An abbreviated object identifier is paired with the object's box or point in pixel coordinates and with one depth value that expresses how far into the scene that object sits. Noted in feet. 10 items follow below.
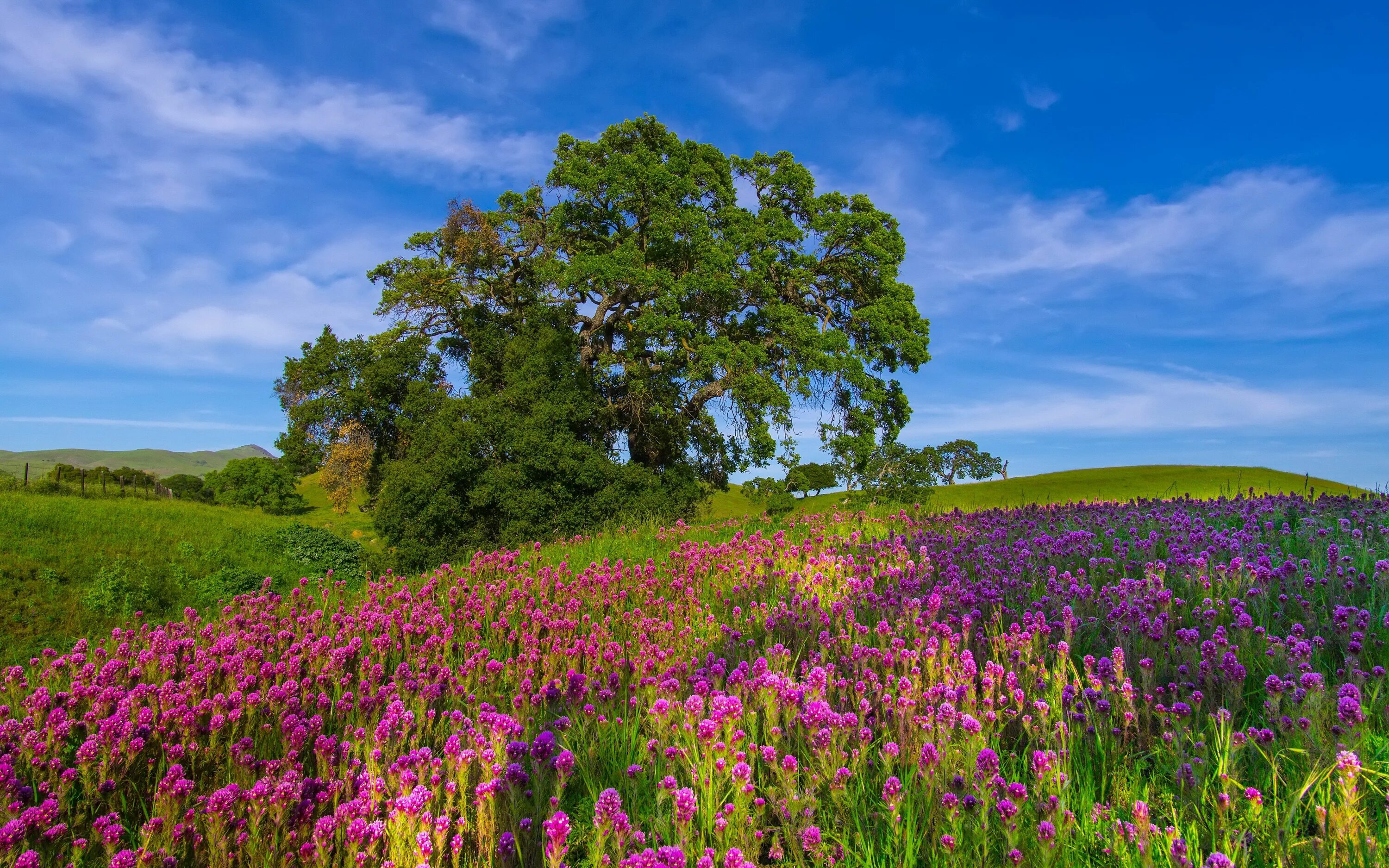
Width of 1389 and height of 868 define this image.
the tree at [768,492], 70.74
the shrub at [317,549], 68.85
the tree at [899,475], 92.99
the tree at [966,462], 190.08
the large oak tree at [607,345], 63.87
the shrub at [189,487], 131.85
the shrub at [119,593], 45.50
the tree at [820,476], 148.25
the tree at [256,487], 135.13
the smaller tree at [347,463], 73.00
